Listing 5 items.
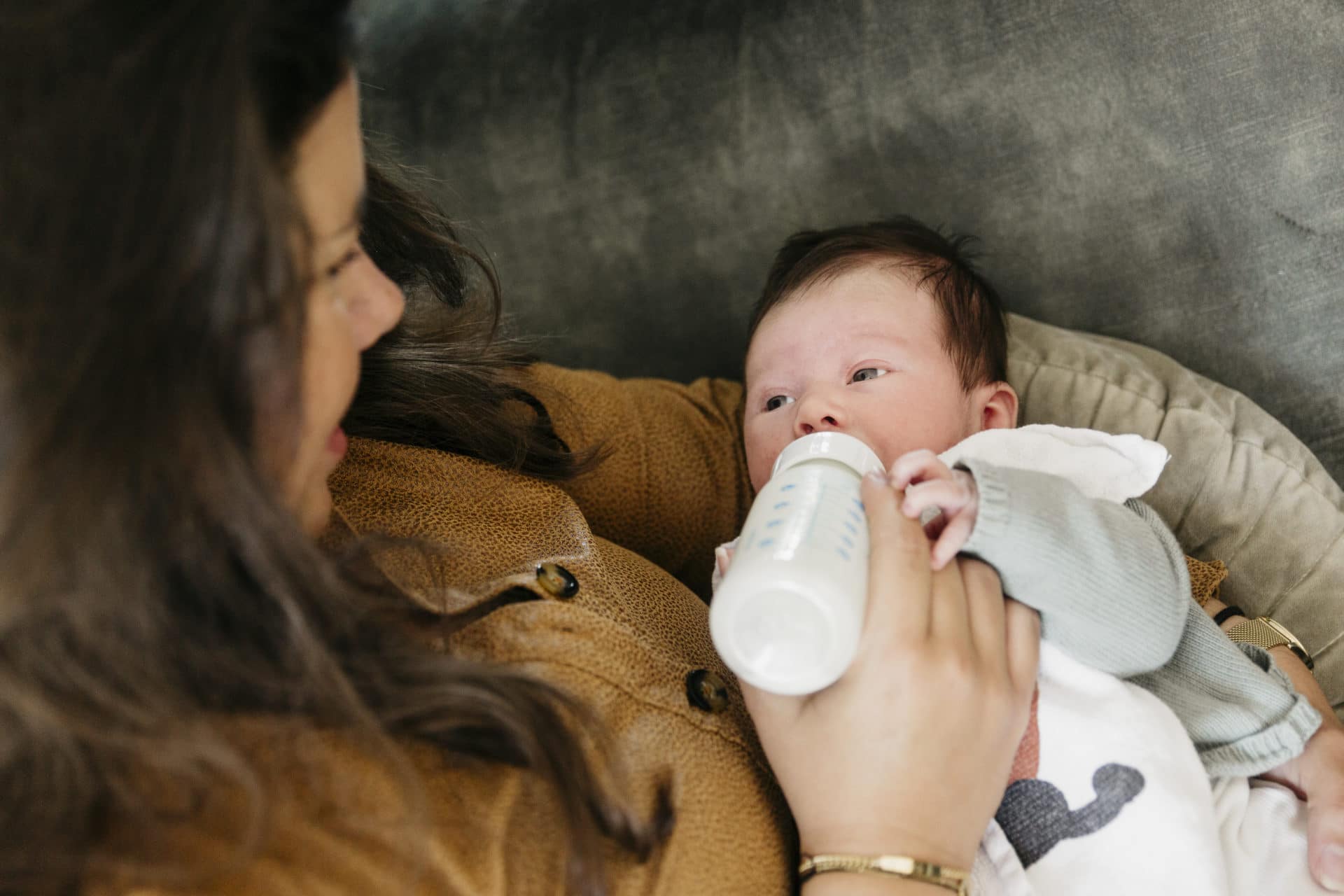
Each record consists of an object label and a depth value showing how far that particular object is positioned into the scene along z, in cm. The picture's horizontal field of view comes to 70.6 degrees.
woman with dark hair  54
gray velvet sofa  125
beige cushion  114
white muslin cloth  97
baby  82
